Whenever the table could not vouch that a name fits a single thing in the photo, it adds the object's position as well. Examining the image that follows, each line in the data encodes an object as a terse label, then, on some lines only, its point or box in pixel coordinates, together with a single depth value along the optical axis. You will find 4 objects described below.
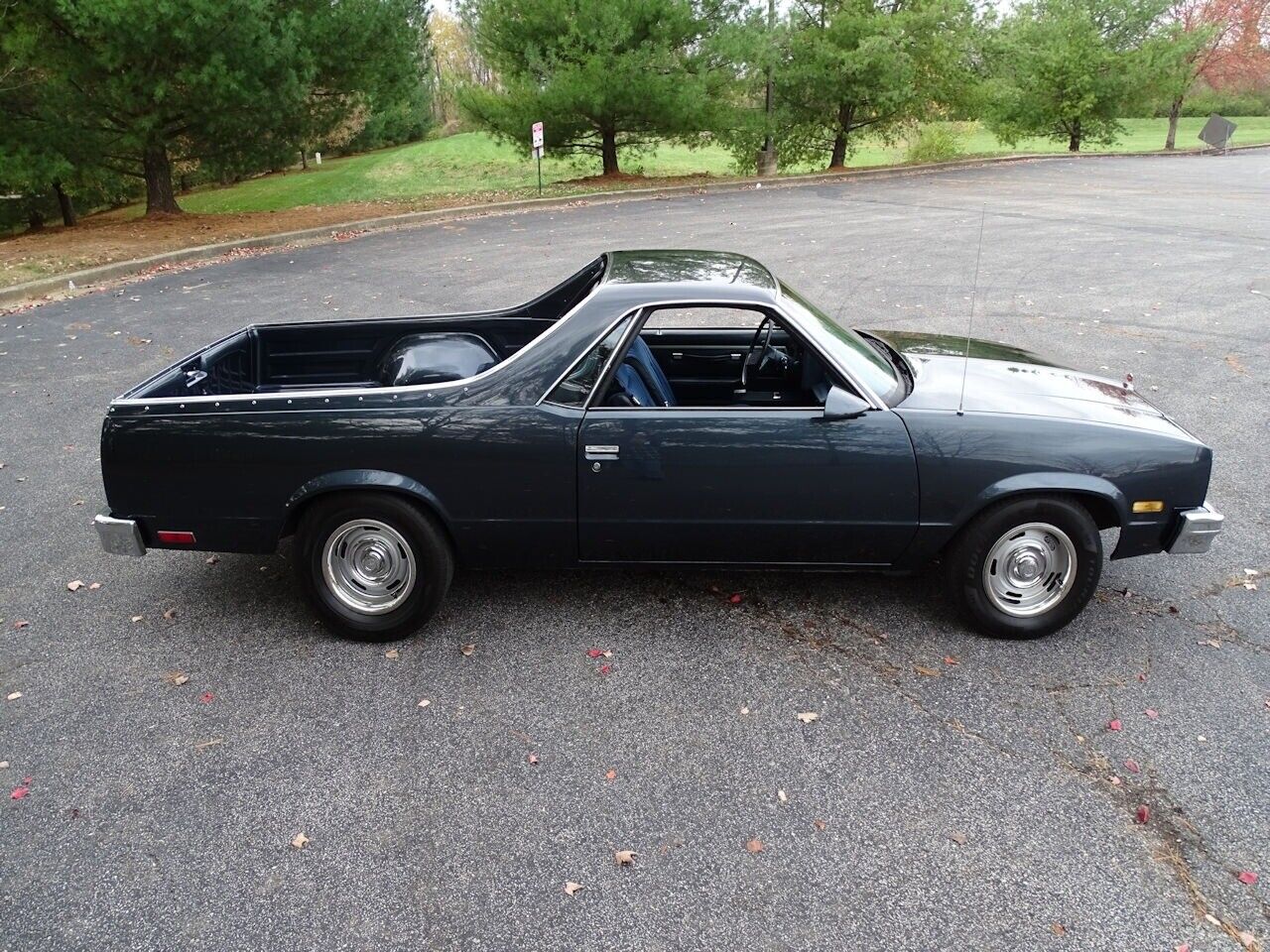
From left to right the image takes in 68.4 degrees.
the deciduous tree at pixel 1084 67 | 35.34
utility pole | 23.25
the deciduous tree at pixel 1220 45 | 38.31
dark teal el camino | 3.86
